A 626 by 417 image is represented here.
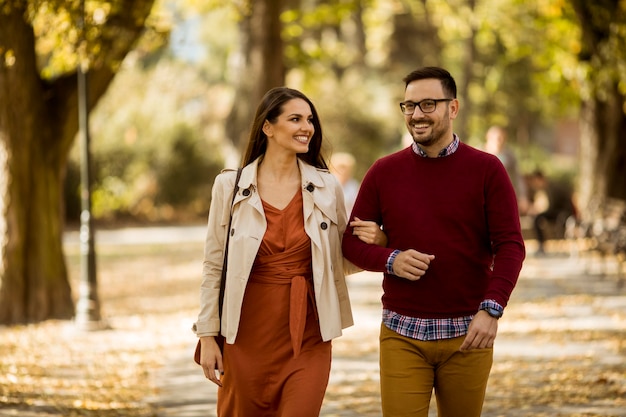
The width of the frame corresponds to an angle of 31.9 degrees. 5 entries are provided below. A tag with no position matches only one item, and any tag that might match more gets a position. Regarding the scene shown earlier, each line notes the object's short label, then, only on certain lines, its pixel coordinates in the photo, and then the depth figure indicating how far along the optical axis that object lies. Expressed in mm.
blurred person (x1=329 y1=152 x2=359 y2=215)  15102
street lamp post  13180
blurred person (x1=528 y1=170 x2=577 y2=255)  21703
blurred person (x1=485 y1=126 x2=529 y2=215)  14883
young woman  4797
